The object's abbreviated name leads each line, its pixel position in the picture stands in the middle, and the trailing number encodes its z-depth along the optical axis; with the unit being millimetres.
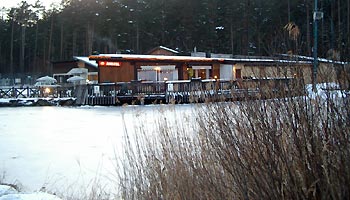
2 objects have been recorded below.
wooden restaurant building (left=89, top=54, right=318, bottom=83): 26234
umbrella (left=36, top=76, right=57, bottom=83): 35244
